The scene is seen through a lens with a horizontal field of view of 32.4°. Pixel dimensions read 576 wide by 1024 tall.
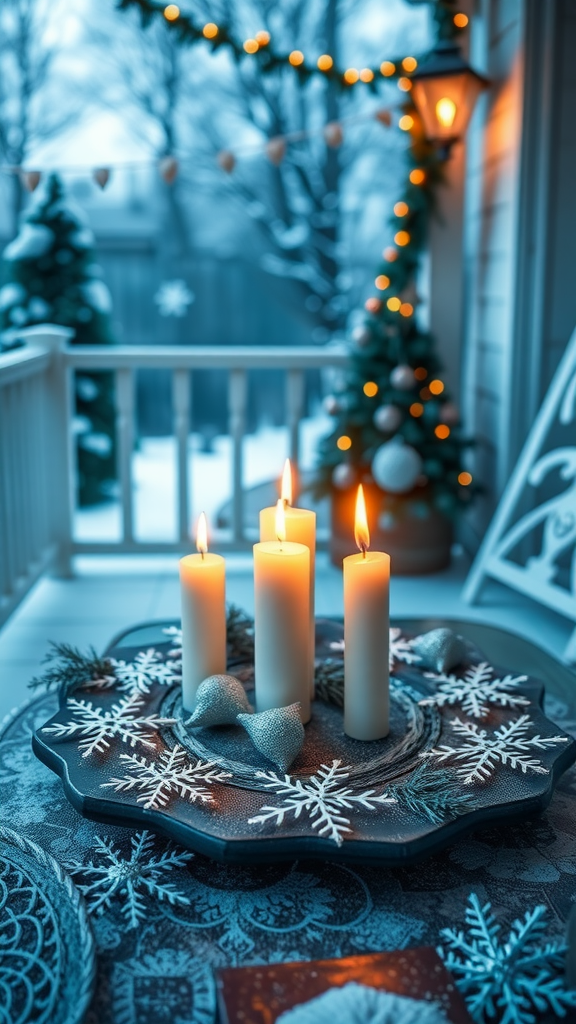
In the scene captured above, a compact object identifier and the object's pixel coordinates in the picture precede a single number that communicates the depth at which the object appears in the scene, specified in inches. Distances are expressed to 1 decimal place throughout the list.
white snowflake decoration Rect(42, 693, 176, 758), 52.0
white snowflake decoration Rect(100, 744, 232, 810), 46.4
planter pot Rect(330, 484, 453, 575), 134.9
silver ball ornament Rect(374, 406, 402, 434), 130.8
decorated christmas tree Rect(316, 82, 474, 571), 132.3
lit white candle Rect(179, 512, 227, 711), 55.7
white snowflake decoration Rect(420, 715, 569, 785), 49.0
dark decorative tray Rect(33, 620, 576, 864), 43.4
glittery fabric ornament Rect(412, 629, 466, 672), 62.3
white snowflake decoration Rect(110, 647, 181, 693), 59.4
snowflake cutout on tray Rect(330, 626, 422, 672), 64.4
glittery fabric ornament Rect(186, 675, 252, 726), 52.7
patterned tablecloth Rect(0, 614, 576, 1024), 41.0
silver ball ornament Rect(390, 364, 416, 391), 130.8
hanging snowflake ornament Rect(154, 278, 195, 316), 228.5
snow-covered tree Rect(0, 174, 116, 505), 198.4
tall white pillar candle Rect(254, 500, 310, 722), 51.2
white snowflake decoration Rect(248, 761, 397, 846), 43.9
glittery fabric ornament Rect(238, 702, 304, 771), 48.9
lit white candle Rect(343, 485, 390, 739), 51.1
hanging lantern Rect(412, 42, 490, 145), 123.6
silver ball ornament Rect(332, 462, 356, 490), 133.6
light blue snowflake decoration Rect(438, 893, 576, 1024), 38.6
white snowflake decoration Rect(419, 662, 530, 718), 57.1
